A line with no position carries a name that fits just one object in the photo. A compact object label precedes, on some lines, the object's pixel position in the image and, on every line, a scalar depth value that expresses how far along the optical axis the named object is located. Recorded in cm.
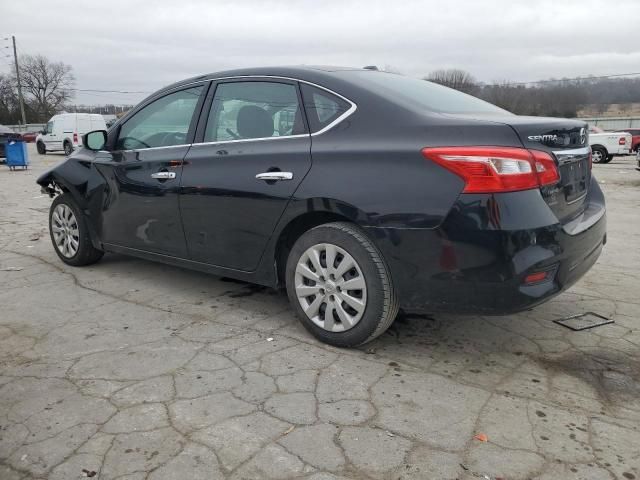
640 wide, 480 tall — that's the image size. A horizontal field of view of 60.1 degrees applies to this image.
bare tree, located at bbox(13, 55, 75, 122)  6673
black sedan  268
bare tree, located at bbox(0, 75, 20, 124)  6253
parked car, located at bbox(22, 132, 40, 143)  4252
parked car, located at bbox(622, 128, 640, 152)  2442
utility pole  5619
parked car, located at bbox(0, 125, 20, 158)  1805
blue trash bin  1653
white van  2411
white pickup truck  1955
